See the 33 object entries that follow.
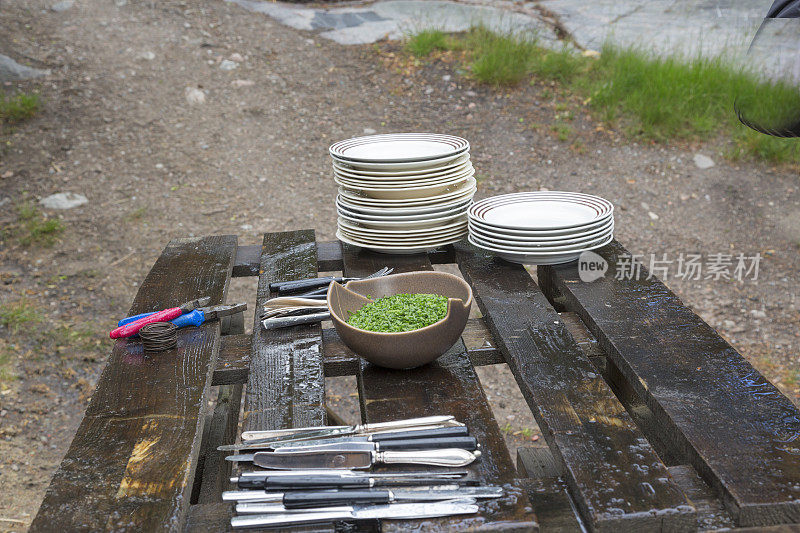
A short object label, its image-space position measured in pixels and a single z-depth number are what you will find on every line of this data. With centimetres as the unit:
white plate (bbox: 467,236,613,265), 175
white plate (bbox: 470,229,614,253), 173
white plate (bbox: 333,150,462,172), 181
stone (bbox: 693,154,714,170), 438
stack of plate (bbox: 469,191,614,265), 172
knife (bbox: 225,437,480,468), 107
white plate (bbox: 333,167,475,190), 182
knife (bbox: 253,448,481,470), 105
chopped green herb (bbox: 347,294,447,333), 130
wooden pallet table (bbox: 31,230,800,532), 99
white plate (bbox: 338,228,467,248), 187
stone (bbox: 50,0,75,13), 551
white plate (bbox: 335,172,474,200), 183
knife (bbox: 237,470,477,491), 100
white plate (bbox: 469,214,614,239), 172
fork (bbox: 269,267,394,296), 165
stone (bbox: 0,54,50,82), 475
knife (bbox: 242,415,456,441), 111
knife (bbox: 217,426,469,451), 109
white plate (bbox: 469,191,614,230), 186
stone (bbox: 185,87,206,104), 492
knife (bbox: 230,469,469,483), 102
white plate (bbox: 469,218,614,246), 172
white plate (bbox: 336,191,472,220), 183
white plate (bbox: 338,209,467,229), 184
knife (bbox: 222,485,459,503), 99
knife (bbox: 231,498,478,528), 96
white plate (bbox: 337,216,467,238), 186
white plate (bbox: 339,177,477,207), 184
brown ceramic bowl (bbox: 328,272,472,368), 124
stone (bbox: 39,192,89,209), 404
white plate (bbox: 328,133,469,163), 200
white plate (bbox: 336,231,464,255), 186
